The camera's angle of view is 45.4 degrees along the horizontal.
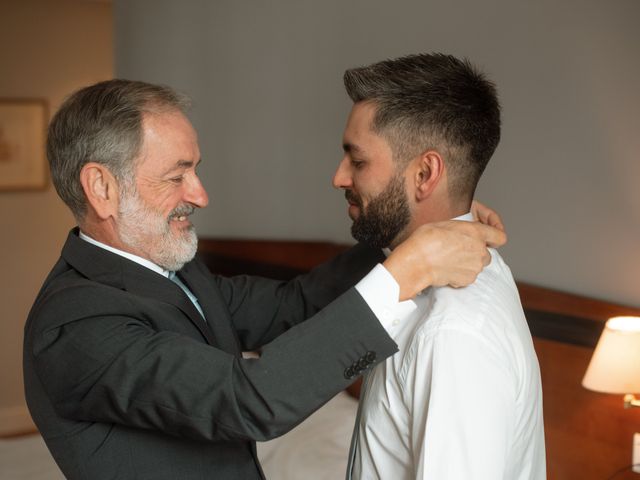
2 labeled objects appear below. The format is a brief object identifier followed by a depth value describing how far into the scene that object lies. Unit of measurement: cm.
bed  267
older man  137
